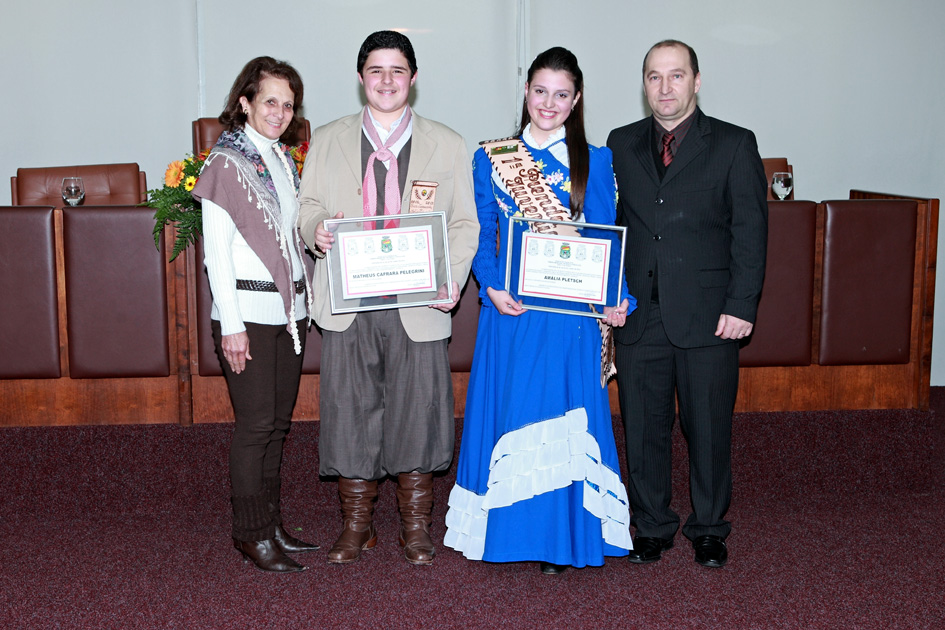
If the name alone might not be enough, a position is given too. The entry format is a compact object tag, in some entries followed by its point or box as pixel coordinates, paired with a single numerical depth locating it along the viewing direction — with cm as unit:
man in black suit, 236
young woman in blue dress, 234
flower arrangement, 264
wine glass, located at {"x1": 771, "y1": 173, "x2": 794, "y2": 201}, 347
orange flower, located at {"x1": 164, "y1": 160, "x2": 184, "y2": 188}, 272
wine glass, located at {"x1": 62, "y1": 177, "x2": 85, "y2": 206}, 328
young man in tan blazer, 234
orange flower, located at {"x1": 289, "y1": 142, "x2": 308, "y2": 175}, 253
